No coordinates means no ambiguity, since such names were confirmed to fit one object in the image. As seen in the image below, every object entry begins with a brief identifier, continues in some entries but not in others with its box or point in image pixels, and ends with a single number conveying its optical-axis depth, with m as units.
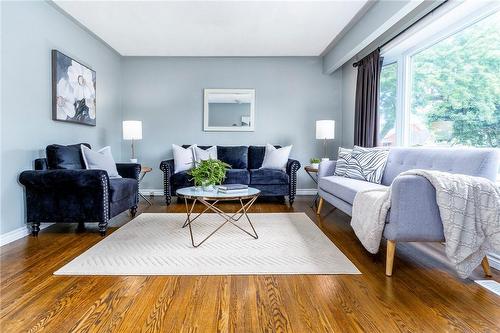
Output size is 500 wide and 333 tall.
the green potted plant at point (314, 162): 4.76
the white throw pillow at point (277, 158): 4.81
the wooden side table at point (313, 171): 4.56
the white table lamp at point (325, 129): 4.78
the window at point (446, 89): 2.63
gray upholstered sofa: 1.95
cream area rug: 2.07
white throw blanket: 1.81
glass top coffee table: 2.54
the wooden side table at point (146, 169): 4.55
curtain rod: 2.77
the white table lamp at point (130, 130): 4.71
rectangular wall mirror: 5.39
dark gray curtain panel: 4.00
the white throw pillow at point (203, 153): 4.86
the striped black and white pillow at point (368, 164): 3.29
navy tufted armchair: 2.80
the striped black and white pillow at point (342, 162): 3.75
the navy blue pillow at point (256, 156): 5.09
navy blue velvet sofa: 4.52
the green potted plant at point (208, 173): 2.90
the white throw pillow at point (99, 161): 3.33
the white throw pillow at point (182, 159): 4.72
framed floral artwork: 3.39
